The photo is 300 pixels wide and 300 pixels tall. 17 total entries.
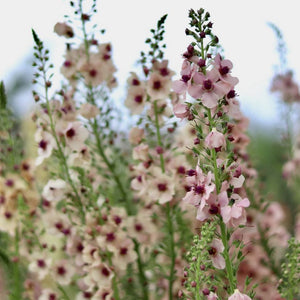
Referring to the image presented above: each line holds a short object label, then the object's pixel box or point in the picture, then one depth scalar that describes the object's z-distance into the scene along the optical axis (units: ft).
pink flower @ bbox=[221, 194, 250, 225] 3.00
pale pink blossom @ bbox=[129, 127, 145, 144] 3.82
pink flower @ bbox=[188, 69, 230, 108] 3.05
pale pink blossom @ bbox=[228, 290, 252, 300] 2.97
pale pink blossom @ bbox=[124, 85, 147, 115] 3.85
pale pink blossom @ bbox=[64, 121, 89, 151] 3.77
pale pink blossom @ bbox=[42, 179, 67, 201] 3.77
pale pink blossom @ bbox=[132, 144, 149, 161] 3.74
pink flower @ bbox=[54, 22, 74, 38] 3.93
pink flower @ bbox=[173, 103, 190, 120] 3.12
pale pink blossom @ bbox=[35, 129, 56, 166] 3.77
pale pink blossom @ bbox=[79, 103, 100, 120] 3.87
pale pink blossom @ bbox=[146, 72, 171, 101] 3.72
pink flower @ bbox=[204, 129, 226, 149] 3.03
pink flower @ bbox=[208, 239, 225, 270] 3.06
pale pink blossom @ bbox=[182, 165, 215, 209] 3.02
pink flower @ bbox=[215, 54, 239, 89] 3.10
